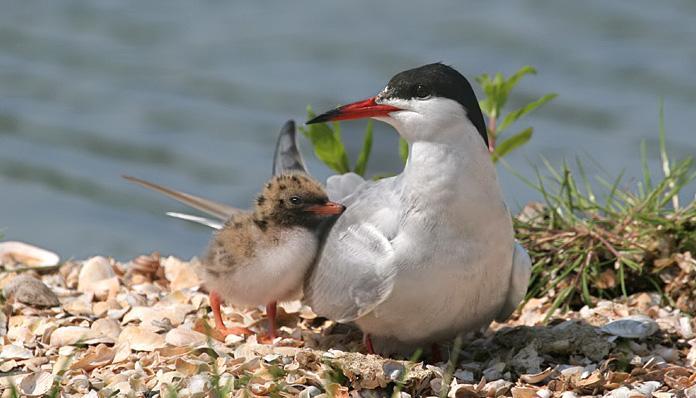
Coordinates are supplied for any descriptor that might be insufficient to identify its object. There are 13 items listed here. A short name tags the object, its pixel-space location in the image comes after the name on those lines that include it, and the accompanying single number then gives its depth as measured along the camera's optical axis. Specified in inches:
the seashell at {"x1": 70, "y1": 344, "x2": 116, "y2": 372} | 344.2
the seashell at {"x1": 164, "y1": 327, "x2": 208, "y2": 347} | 358.1
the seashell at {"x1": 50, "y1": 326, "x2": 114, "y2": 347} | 365.4
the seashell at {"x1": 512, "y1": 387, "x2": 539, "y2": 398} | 324.2
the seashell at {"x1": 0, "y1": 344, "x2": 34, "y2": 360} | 354.3
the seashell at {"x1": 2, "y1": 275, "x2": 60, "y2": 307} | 392.2
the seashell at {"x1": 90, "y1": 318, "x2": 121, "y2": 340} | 372.2
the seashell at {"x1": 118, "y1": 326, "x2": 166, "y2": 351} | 357.1
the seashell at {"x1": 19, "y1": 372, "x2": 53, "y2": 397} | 324.5
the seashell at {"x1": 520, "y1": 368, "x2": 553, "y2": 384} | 335.3
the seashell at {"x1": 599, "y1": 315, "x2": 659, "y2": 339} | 362.6
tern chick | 370.0
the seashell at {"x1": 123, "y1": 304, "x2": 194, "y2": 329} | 382.3
